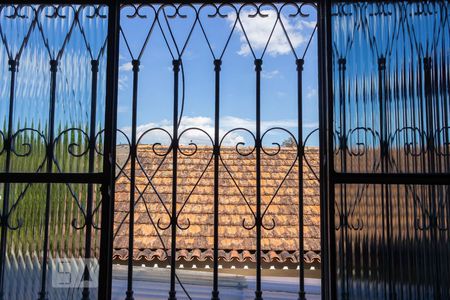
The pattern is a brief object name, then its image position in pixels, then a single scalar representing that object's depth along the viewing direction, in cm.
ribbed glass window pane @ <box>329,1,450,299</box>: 137
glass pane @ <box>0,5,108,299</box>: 141
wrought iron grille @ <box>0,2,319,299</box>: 142
